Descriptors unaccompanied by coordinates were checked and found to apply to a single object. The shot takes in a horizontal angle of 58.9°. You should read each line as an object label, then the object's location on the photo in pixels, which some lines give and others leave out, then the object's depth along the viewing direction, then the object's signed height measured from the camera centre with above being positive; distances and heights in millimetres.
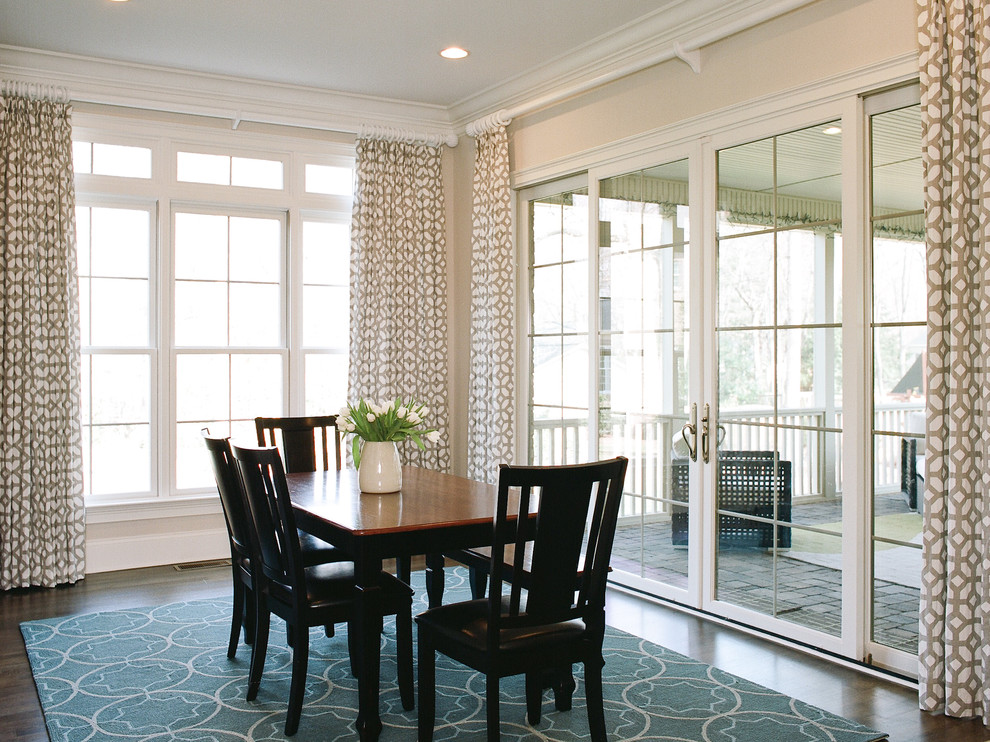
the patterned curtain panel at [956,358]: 2922 +79
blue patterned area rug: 2857 -1134
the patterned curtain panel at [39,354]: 4684 +151
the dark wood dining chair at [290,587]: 2838 -707
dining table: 2736 -478
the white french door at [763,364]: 3367 +77
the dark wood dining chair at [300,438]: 4230 -278
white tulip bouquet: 3334 -158
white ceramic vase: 3381 -336
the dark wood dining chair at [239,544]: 3162 -660
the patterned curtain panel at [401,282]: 5699 +657
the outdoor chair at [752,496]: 3793 -511
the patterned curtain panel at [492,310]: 5414 +450
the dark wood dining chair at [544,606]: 2459 -673
